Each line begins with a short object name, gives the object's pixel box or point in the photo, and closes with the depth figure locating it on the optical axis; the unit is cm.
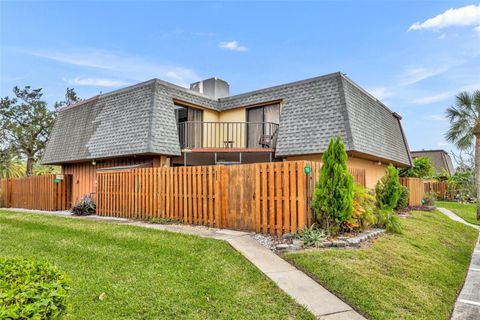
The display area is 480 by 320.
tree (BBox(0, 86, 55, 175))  3039
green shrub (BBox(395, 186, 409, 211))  1531
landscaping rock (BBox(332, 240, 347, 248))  680
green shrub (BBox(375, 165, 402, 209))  1157
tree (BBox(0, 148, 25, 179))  2787
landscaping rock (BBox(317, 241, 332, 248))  675
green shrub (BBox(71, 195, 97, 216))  1342
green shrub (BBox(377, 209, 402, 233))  907
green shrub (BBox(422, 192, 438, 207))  1961
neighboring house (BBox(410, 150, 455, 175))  3991
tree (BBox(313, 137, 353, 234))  755
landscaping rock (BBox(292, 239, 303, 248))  686
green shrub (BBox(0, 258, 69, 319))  222
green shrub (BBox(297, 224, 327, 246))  692
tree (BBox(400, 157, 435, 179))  2668
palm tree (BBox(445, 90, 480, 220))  2108
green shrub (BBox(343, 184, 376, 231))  812
